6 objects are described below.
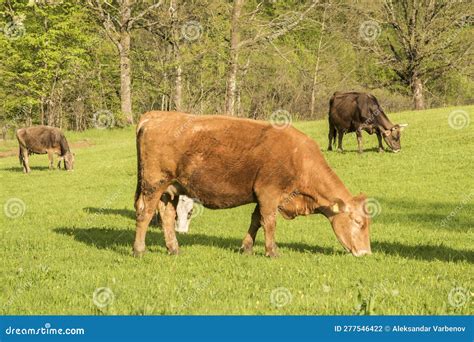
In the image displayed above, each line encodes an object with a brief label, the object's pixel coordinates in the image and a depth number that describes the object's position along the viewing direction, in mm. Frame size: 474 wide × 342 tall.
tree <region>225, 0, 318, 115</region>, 39750
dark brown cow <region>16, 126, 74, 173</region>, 31266
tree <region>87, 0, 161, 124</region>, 46312
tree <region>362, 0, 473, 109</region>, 50688
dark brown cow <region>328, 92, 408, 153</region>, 27172
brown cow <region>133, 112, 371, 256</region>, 10438
